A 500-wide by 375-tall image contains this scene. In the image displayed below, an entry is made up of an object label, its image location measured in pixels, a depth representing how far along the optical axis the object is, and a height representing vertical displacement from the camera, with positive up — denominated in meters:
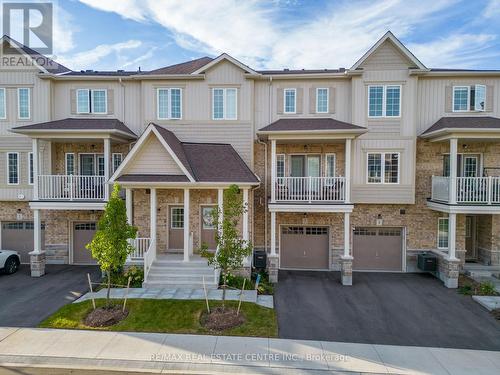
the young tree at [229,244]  8.88 -1.98
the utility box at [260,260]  12.88 -3.53
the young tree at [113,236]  8.80 -1.72
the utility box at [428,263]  13.12 -3.68
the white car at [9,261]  12.78 -3.73
